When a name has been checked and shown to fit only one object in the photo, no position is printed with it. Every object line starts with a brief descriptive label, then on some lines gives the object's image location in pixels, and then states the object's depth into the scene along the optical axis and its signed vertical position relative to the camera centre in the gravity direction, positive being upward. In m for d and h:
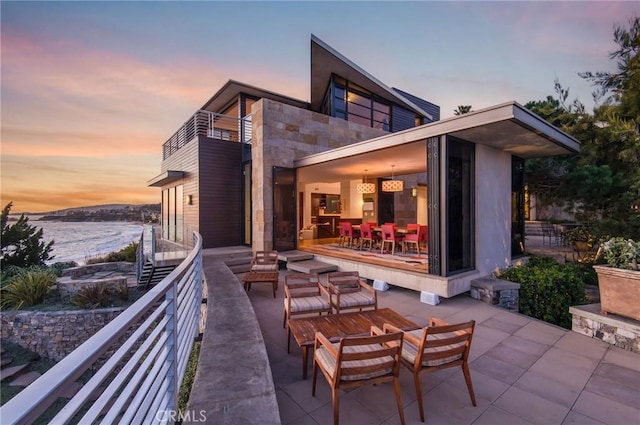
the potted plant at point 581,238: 8.71 -0.86
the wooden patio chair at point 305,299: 3.90 -1.28
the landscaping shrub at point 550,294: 5.57 -1.68
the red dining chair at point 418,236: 7.67 -0.67
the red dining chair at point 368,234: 8.62 -0.67
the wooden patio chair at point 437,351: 2.44 -1.27
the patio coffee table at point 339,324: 3.01 -1.31
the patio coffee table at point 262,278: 5.89 -1.38
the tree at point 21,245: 11.53 -1.32
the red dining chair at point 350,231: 9.29 -0.63
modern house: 5.55 +1.40
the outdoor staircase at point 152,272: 8.21 -1.81
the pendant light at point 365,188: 10.35 +0.90
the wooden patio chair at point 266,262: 6.86 -1.26
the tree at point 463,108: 18.60 +6.92
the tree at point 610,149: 6.95 +1.64
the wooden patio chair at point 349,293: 4.14 -1.28
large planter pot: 3.86 -1.13
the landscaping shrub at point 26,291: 8.56 -2.37
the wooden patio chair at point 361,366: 2.24 -1.27
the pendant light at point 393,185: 9.58 +0.92
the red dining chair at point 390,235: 8.02 -0.66
